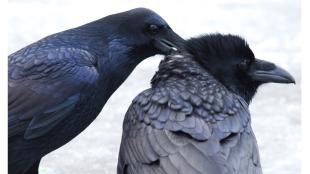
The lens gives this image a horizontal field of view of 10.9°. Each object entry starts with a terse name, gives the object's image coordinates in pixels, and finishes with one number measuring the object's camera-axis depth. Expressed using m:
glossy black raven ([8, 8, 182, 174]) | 8.84
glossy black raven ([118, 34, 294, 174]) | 7.73
